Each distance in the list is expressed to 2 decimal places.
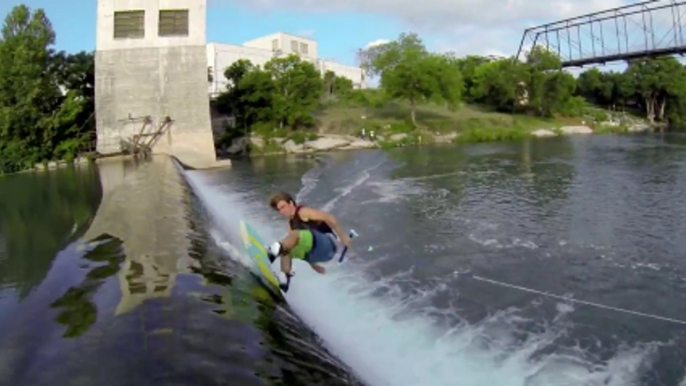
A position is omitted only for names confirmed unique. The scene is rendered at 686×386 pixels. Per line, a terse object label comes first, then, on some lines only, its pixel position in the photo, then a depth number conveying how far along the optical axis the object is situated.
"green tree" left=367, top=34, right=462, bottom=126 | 53.44
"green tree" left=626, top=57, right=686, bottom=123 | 74.81
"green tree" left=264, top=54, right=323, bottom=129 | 48.78
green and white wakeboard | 8.56
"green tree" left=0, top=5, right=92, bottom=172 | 38.25
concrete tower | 37.72
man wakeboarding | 6.88
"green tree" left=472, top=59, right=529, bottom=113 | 63.59
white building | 71.19
